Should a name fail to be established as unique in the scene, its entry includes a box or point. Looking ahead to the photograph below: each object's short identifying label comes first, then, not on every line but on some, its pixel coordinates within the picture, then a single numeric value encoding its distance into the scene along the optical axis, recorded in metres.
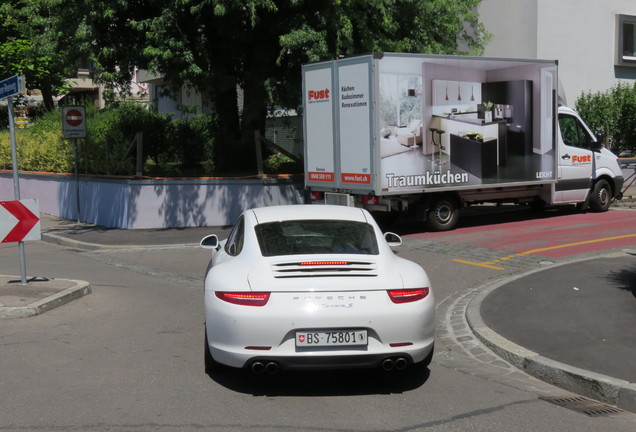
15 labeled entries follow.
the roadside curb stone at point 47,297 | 8.85
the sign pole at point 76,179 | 20.05
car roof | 6.94
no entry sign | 19.53
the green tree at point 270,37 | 16.55
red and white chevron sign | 9.85
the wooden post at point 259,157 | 19.25
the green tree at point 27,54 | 19.95
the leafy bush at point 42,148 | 22.80
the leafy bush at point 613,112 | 26.03
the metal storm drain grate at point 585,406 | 5.64
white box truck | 14.75
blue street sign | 9.93
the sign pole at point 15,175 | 10.18
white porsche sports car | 5.59
